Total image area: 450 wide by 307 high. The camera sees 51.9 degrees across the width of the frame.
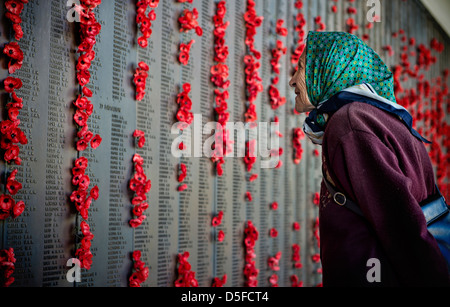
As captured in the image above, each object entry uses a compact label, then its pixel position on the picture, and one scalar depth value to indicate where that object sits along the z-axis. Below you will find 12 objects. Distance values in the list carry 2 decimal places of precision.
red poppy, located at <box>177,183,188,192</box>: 2.83
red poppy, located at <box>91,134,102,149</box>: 2.34
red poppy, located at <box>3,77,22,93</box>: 1.99
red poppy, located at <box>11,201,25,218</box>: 1.98
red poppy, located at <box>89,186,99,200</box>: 2.31
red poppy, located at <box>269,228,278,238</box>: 3.59
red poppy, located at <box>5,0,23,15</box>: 2.01
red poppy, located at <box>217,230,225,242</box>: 3.09
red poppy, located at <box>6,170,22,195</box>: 1.97
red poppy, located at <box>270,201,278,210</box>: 3.61
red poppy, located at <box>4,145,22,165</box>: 1.97
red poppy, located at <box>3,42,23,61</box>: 2.00
